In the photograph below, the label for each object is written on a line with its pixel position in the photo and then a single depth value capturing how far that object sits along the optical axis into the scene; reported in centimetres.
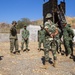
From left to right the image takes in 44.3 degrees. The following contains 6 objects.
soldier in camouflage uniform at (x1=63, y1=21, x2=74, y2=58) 493
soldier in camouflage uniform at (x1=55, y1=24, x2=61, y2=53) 554
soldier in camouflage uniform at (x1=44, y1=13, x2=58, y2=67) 382
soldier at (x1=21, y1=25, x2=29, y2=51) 596
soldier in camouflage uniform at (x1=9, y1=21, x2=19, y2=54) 513
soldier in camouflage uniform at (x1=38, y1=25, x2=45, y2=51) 609
